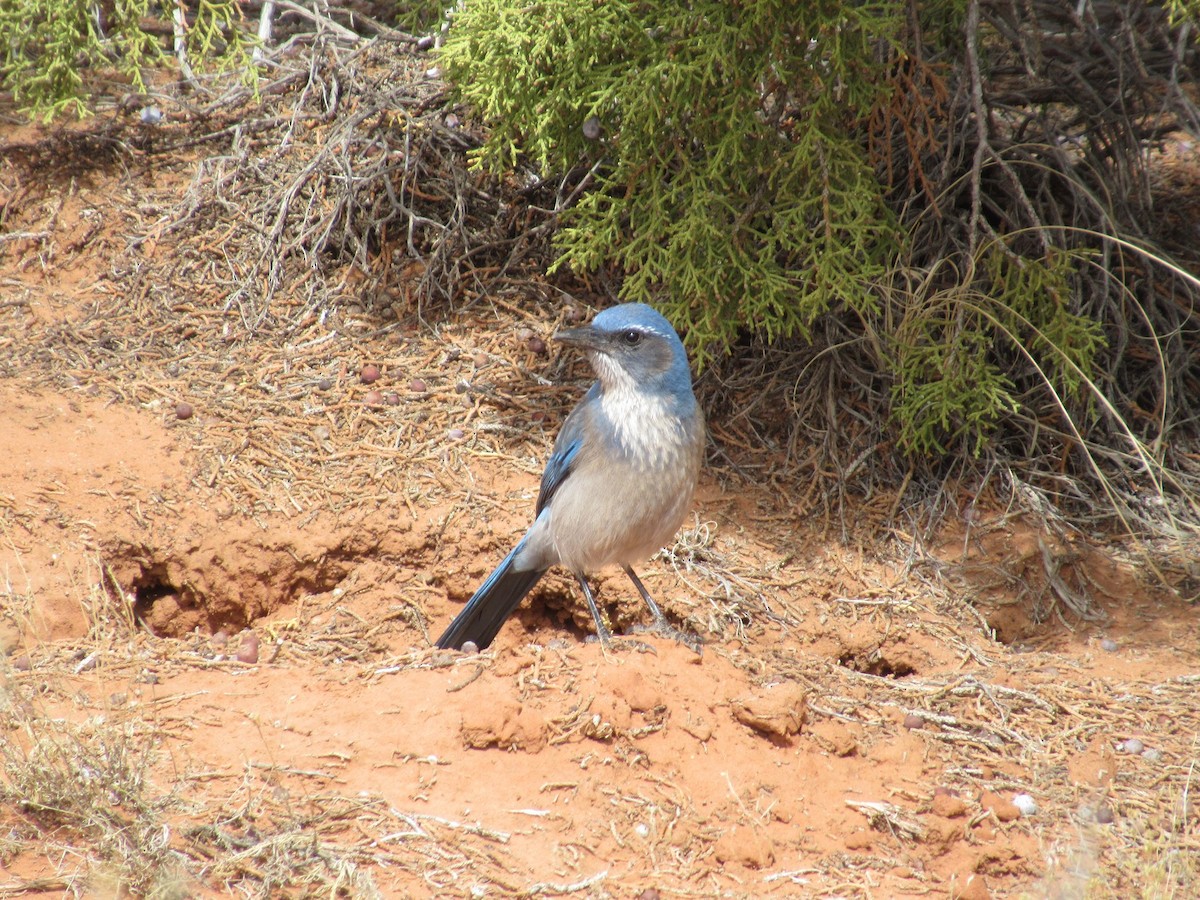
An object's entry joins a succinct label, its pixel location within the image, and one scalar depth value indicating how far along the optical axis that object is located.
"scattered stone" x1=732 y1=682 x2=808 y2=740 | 9.04
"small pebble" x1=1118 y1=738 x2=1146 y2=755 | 9.75
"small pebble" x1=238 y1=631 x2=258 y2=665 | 10.32
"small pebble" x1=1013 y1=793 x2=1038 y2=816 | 8.85
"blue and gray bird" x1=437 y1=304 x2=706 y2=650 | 10.56
